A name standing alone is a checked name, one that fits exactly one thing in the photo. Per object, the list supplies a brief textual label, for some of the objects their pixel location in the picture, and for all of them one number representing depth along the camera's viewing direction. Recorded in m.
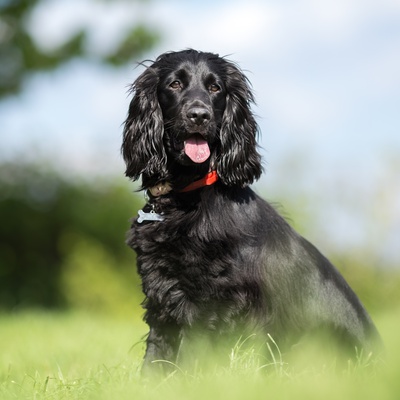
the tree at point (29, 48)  11.73
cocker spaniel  3.86
